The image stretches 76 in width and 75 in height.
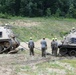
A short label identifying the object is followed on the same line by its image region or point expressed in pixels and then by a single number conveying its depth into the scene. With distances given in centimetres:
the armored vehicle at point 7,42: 2981
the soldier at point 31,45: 2820
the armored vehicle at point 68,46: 2833
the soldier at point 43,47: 2772
